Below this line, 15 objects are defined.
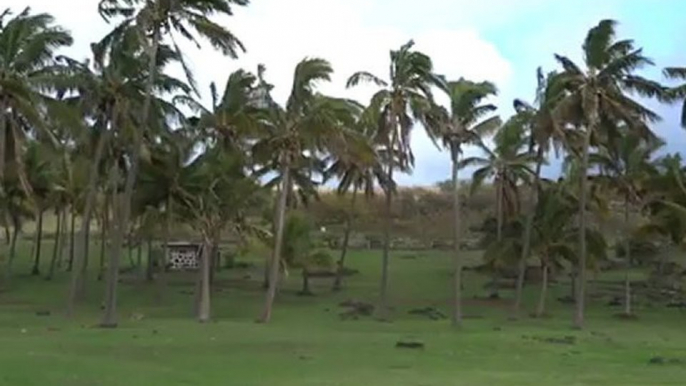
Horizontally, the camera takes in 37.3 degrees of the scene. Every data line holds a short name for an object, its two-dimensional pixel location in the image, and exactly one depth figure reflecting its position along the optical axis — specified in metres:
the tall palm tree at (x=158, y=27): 37.41
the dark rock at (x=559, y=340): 34.22
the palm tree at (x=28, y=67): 36.72
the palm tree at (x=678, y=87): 46.06
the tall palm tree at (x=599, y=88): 44.84
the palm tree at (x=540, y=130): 45.94
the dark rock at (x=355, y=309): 48.67
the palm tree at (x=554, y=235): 52.75
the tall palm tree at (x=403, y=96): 45.94
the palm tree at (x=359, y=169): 44.50
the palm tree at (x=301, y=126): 42.41
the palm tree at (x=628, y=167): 55.19
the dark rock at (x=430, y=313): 49.86
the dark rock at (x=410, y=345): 30.48
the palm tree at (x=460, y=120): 45.06
